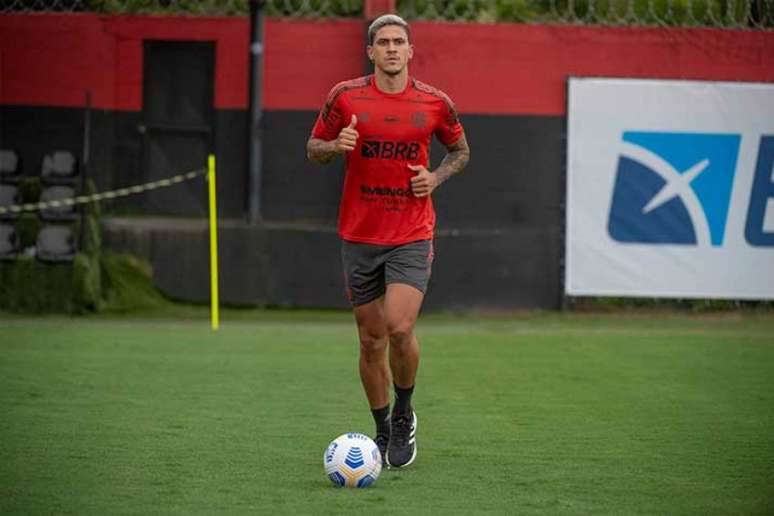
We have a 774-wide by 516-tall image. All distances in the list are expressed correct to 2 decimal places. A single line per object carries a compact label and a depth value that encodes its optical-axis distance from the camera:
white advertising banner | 32.06
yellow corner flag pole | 28.83
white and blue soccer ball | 14.64
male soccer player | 16.00
